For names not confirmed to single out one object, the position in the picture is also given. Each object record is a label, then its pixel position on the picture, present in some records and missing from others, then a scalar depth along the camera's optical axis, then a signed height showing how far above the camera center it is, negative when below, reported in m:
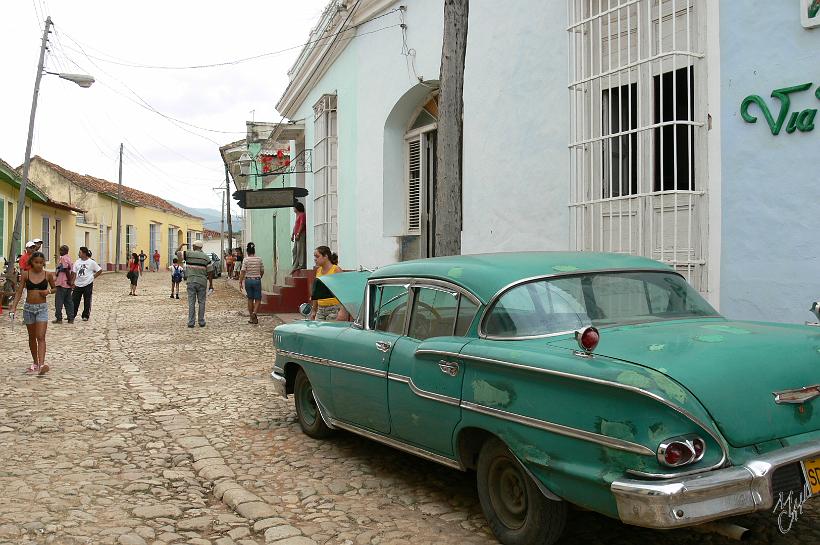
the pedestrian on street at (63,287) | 14.20 -0.09
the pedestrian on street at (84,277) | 14.98 +0.10
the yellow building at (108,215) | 39.06 +4.01
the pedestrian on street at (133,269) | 23.39 +0.37
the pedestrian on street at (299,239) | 17.36 +0.95
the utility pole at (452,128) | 6.95 +1.37
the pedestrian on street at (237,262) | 32.32 +0.86
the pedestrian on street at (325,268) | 9.98 +0.16
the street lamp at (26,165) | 19.43 +3.03
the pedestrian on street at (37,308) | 8.36 -0.28
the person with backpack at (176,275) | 22.16 +0.19
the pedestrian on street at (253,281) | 14.25 +0.00
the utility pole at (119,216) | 39.97 +3.42
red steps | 15.74 -0.33
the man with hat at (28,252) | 12.81 +0.57
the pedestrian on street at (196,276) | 13.53 +0.09
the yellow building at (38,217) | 23.11 +2.40
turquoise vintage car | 2.83 -0.48
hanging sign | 16.19 +1.79
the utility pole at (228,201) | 40.84 +4.50
